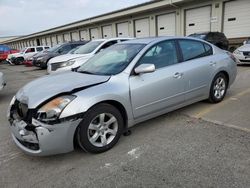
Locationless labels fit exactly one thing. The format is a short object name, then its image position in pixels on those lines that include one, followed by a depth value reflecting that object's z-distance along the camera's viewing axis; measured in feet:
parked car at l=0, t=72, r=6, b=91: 23.16
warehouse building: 51.85
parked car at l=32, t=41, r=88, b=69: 49.42
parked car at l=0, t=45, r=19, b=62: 83.89
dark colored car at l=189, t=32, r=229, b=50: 43.64
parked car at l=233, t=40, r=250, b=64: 33.45
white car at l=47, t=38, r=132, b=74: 30.58
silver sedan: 9.71
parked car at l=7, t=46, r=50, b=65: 74.43
